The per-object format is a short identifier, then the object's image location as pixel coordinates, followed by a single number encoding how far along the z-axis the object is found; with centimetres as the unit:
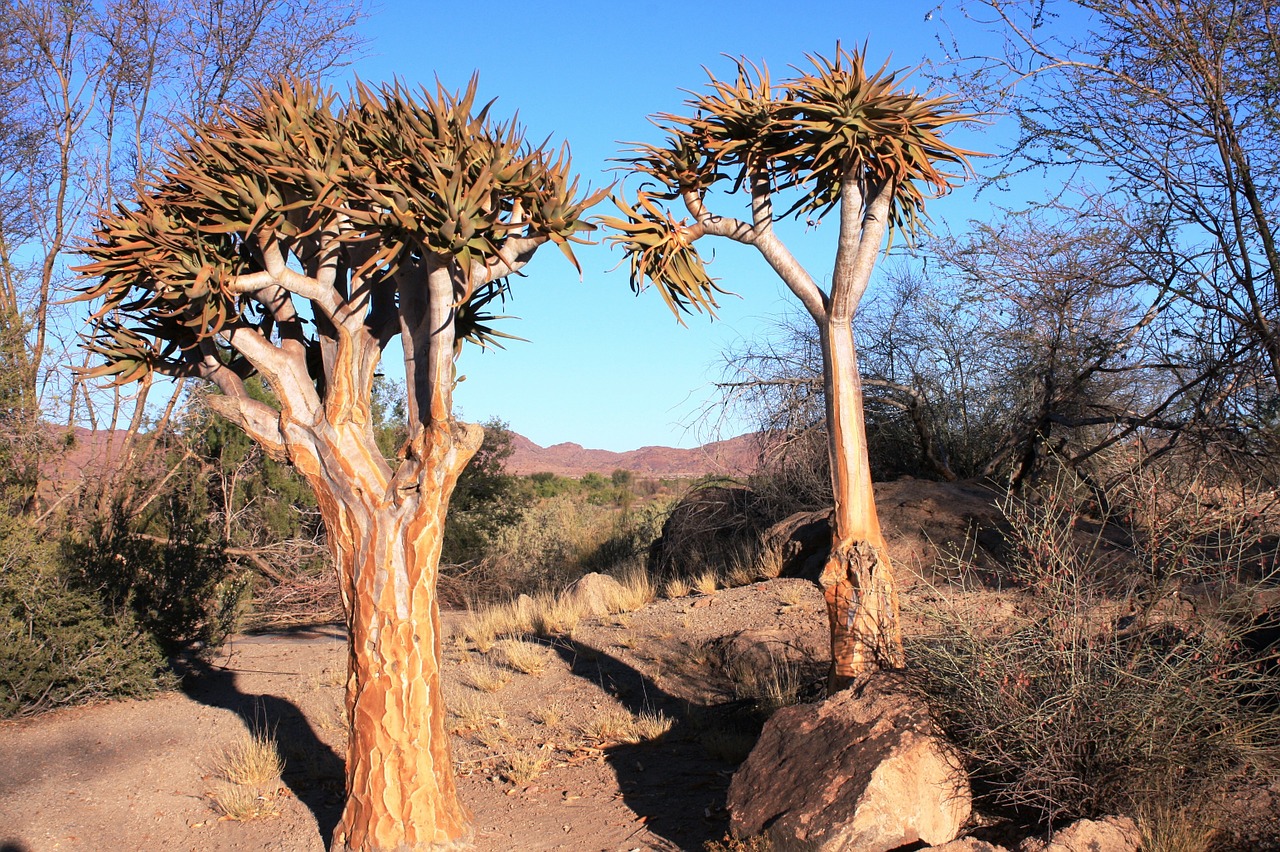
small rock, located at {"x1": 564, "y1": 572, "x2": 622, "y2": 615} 1259
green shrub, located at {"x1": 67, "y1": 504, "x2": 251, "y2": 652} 1002
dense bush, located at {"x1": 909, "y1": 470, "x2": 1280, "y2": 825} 486
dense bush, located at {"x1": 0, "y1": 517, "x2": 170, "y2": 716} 898
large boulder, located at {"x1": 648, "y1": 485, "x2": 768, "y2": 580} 1424
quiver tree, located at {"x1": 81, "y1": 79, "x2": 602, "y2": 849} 550
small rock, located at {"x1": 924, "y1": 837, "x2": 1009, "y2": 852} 447
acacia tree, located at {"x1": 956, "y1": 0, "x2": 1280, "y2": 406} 852
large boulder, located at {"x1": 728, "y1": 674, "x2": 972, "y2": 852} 489
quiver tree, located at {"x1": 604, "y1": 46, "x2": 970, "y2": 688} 596
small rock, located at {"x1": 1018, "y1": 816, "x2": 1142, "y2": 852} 433
